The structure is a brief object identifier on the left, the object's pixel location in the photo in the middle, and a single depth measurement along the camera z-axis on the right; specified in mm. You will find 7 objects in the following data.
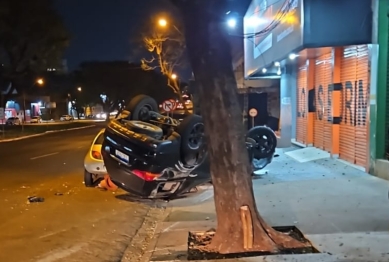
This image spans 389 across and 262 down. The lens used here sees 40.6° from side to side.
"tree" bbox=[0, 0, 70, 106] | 41250
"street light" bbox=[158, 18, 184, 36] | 34844
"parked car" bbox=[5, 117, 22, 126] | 69612
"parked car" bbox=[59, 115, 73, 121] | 96438
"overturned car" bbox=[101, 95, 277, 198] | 10281
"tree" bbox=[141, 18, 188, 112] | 46719
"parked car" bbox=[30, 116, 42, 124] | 82512
